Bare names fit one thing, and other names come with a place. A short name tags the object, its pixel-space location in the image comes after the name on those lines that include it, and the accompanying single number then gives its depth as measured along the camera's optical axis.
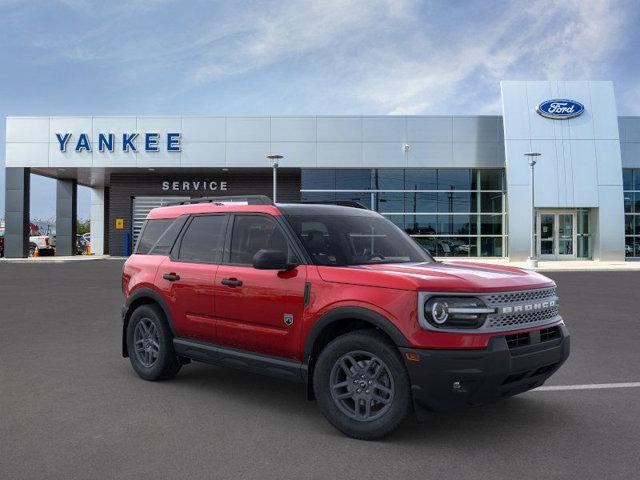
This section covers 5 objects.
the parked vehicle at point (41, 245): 37.47
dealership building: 31.39
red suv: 4.14
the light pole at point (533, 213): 27.79
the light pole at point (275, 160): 28.81
